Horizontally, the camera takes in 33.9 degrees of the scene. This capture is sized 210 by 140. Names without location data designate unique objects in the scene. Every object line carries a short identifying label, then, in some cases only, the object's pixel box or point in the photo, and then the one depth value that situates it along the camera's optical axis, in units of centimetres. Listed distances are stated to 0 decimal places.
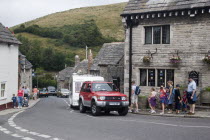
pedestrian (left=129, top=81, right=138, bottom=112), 2116
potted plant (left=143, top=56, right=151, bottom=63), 2364
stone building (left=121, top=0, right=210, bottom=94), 2161
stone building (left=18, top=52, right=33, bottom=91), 6294
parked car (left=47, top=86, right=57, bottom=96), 7026
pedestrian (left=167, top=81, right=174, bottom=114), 1977
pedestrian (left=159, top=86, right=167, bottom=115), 1963
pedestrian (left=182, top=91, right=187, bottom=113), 1953
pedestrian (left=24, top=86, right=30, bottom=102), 3208
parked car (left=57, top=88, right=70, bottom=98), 6216
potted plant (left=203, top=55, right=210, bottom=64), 2102
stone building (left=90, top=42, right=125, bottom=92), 3313
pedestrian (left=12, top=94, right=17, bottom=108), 2908
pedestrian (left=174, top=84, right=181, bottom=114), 1888
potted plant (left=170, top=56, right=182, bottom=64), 2238
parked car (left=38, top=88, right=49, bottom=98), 6441
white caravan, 2527
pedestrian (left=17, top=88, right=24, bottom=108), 2902
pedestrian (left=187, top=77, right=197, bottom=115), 1781
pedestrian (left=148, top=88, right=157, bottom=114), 2052
